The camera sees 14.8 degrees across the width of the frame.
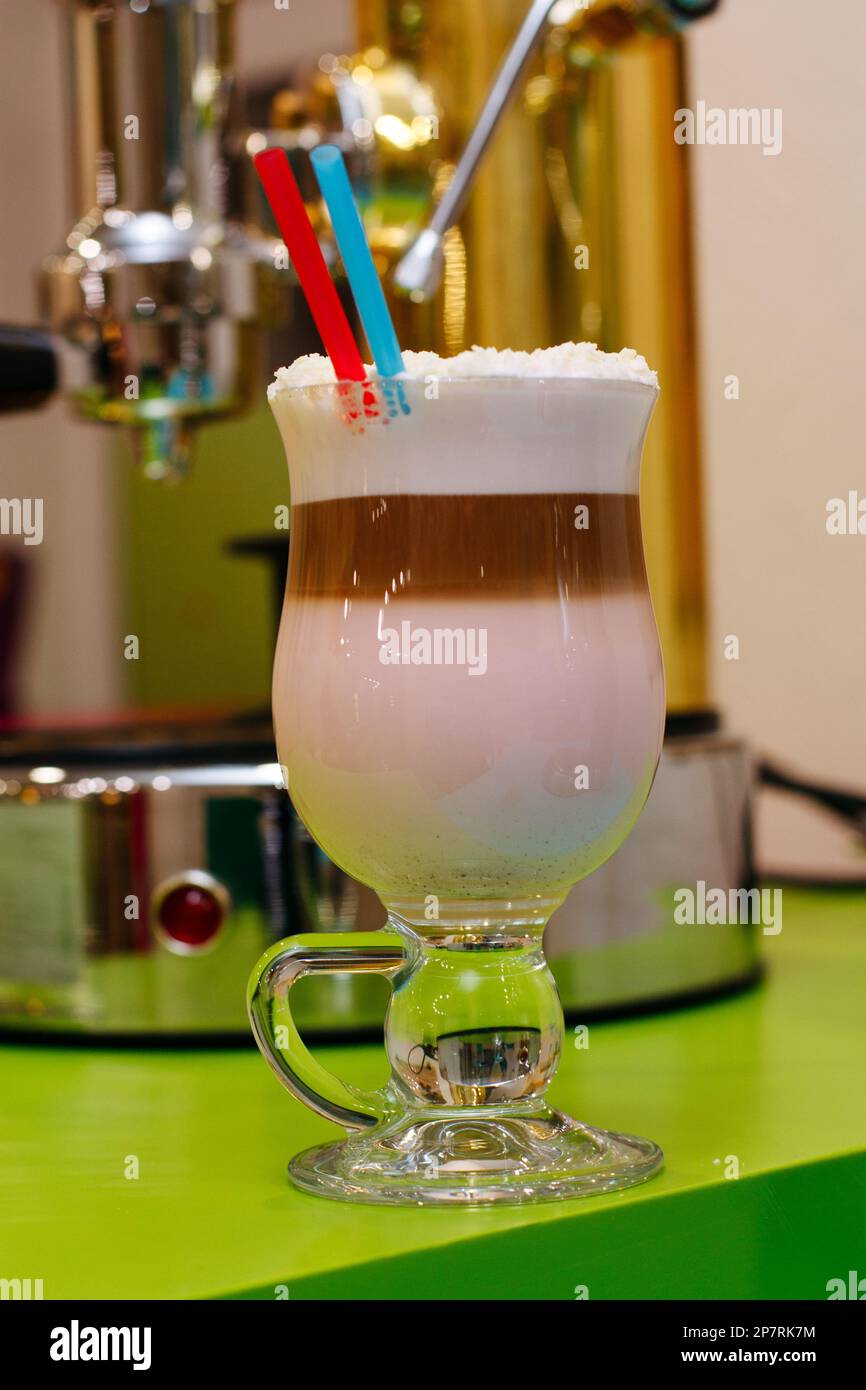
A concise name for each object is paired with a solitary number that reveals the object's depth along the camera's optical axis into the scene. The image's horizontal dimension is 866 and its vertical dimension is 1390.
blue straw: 0.57
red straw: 0.58
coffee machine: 0.72
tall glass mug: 0.58
